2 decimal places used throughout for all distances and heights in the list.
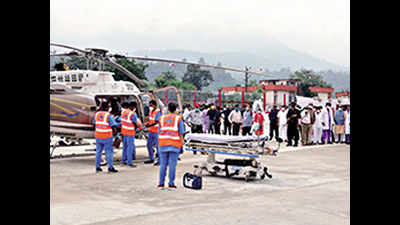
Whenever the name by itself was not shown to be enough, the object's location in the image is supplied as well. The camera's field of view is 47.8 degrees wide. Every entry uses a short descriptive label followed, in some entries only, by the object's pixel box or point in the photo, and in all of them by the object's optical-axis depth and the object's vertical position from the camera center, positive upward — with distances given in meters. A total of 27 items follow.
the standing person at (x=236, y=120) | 19.20 -0.65
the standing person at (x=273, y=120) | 18.64 -0.62
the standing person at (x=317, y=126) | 17.66 -0.82
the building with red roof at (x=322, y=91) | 74.74 +2.55
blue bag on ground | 8.18 -1.40
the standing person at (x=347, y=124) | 17.80 -0.73
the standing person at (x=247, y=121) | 18.52 -0.67
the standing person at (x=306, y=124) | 17.27 -0.73
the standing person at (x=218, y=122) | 19.30 -0.75
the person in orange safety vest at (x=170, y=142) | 8.03 -0.67
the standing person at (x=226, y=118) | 20.06 -0.60
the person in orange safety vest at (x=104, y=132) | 9.85 -0.62
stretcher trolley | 9.01 -0.92
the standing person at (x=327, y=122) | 17.64 -0.66
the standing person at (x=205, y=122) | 19.22 -0.75
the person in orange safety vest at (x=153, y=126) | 11.43 -0.56
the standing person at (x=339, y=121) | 17.80 -0.62
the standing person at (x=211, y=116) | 19.28 -0.49
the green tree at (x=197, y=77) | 131.93 +8.18
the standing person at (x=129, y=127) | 10.81 -0.56
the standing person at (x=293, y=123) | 16.77 -0.67
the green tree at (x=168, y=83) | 70.31 +3.79
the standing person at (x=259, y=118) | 18.60 -0.54
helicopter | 12.16 +0.26
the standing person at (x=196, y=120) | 17.02 -0.59
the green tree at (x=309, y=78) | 107.44 +6.63
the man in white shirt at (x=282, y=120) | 18.41 -0.61
